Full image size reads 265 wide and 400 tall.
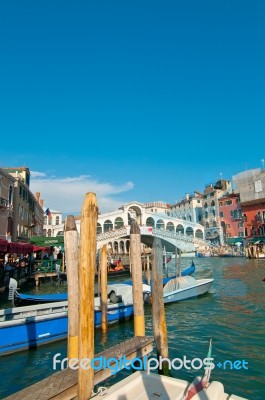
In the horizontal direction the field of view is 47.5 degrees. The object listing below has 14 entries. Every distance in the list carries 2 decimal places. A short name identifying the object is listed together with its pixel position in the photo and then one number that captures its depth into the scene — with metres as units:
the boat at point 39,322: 6.75
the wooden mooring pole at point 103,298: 8.46
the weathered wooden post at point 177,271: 15.79
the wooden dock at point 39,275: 18.28
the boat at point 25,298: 10.03
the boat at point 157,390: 3.17
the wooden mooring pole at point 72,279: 4.64
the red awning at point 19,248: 13.64
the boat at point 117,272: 23.71
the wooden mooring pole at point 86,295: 3.42
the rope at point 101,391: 3.37
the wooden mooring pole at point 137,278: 5.82
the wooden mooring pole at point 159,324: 5.01
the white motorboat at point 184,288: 11.47
